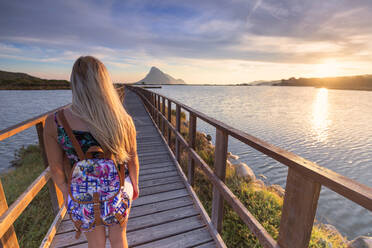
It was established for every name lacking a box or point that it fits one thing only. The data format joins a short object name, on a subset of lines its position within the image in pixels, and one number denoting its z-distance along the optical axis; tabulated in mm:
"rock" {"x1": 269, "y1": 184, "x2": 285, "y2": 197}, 6686
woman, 1315
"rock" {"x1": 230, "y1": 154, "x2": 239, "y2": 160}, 10333
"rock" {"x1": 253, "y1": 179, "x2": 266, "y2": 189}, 6962
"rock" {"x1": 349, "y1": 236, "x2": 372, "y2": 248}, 3588
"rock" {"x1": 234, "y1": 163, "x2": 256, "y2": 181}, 6984
